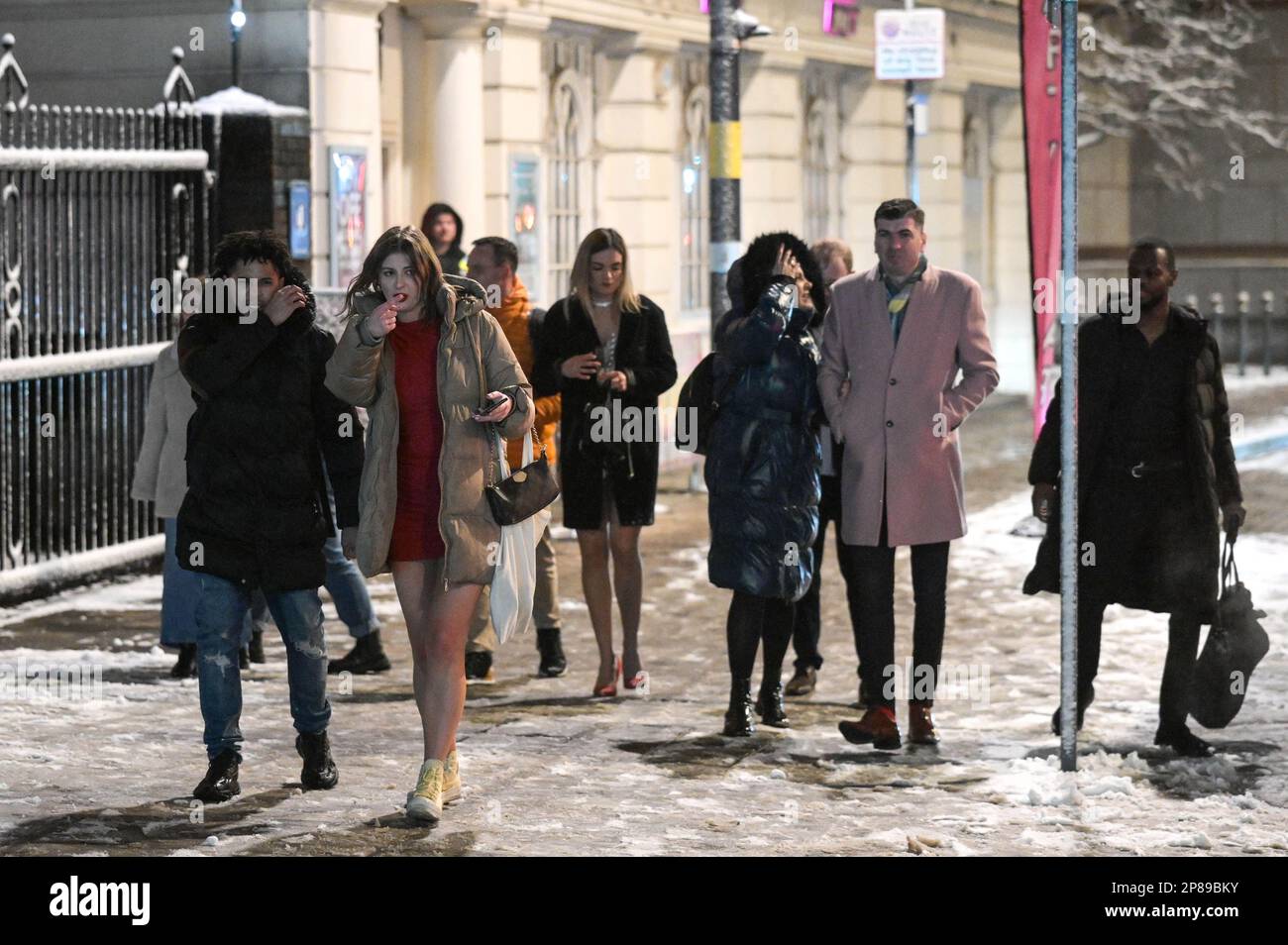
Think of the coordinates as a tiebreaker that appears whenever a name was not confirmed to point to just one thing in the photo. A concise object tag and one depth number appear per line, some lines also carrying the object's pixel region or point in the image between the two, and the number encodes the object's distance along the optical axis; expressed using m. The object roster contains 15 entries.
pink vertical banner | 12.96
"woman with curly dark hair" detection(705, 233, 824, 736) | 8.41
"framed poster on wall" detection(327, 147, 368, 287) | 14.60
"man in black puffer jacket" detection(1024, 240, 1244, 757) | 8.25
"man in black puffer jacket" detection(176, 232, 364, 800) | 7.33
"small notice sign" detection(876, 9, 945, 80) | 18.45
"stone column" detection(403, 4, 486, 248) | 16.36
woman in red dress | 7.15
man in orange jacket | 9.42
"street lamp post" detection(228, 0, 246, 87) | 14.20
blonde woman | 9.24
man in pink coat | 8.29
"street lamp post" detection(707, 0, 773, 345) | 14.52
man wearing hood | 12.78
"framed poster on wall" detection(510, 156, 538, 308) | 16.98
